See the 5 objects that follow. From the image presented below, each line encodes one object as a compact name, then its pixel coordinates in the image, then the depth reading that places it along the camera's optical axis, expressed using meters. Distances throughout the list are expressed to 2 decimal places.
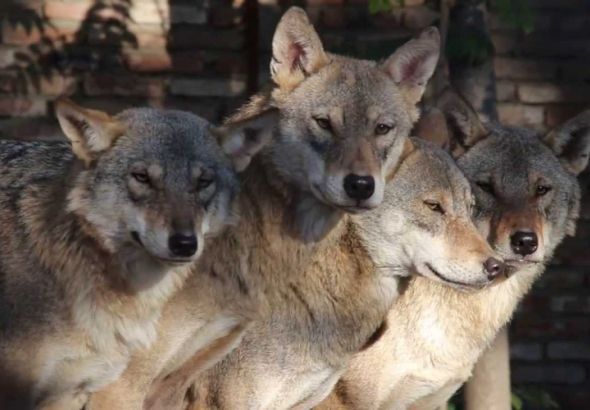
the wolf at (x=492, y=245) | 12.27
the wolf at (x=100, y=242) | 10.16
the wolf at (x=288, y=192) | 10.92
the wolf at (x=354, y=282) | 11.50
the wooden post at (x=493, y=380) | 14.55
